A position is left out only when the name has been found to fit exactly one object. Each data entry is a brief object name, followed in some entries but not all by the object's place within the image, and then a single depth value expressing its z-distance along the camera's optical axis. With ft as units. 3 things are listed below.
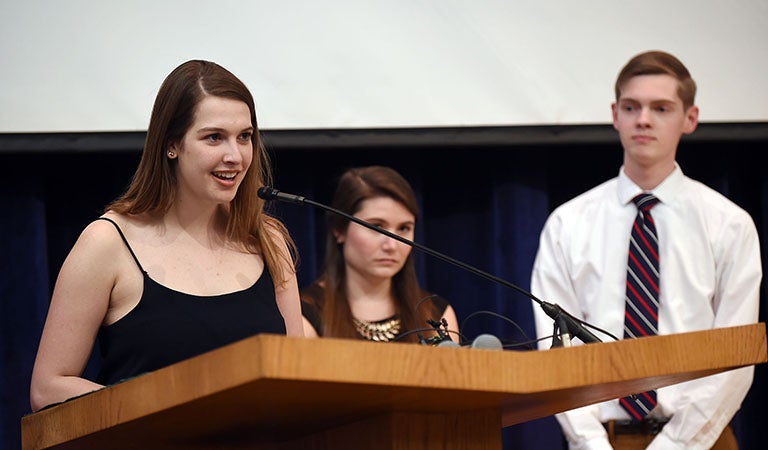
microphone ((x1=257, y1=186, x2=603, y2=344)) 14.99
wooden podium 10.72
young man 17.87
